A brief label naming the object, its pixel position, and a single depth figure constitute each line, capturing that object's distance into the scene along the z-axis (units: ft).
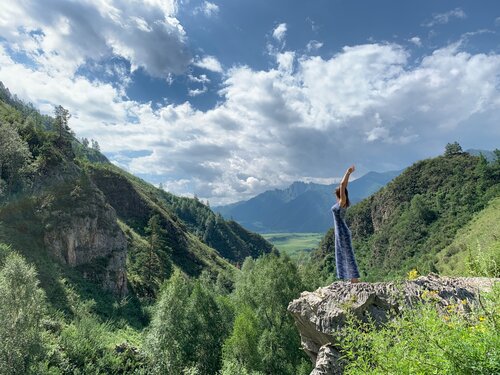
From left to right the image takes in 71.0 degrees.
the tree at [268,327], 114.42
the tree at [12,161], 208.54
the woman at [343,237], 32.12
